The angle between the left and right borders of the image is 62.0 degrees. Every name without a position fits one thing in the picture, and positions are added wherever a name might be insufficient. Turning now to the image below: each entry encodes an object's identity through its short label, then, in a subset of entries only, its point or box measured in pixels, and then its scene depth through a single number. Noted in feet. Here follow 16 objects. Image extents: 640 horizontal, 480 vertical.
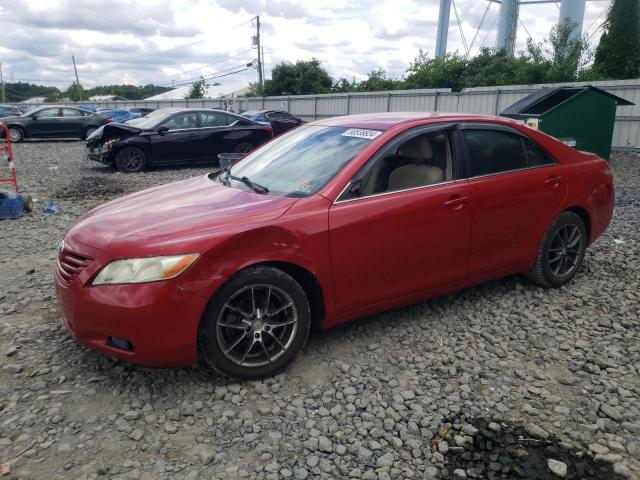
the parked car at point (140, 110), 91.01
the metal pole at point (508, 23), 127.24
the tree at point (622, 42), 69.15
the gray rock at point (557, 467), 8.17
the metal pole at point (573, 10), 106.63
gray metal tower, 127.44
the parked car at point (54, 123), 65.46
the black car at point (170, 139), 38.93
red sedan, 9.57
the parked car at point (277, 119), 62.80
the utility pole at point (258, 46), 153.00
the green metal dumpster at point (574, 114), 36.11
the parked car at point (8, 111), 88.38
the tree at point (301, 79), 135.85
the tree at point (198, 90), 202.17
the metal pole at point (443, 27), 131.75
